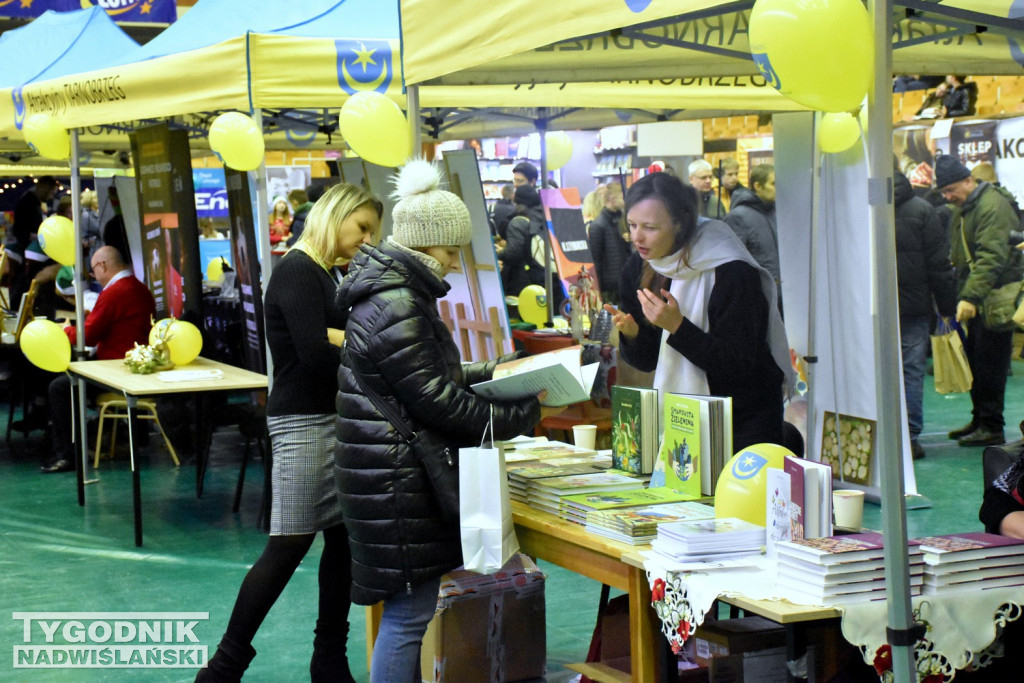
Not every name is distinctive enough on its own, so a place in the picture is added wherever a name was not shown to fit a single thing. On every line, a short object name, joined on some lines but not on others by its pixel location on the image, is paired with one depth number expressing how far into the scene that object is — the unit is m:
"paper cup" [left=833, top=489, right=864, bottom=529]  2.68
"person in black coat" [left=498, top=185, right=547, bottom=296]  8.57
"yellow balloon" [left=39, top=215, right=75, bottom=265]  7.20
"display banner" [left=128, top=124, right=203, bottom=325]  7.38
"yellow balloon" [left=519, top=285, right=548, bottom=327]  7.50
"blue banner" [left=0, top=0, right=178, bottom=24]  12.56
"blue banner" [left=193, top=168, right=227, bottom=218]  16.28
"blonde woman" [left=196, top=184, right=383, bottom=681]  3.53
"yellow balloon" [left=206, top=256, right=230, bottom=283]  11.73
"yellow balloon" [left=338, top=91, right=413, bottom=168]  4.39
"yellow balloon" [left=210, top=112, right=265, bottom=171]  5.32
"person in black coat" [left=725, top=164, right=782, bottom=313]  6.88
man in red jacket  7.18
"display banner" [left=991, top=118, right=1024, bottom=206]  10.56
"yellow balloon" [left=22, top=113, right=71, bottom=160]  6.89
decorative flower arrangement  6.32
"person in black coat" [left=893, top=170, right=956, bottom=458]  7.09
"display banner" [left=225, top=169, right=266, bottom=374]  6.41
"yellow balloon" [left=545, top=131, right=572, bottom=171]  9.71
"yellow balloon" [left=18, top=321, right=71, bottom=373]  6.73
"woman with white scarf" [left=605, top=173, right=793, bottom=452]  3.78
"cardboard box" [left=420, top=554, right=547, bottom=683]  3.45
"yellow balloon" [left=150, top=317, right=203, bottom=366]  6.46
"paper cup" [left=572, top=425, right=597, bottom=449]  3.76
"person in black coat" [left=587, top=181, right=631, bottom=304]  7.00
